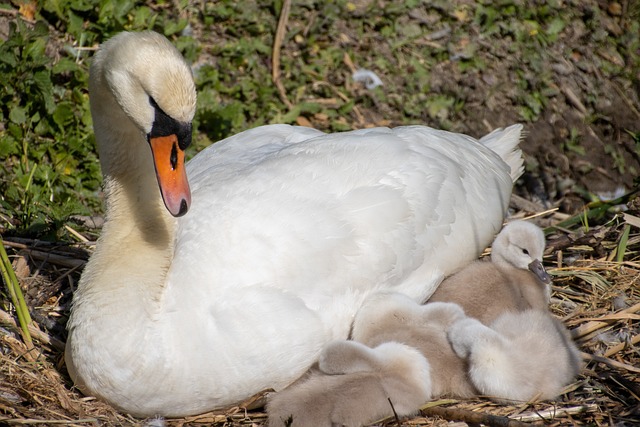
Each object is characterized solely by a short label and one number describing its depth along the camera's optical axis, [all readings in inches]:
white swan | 285.6
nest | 314.2
